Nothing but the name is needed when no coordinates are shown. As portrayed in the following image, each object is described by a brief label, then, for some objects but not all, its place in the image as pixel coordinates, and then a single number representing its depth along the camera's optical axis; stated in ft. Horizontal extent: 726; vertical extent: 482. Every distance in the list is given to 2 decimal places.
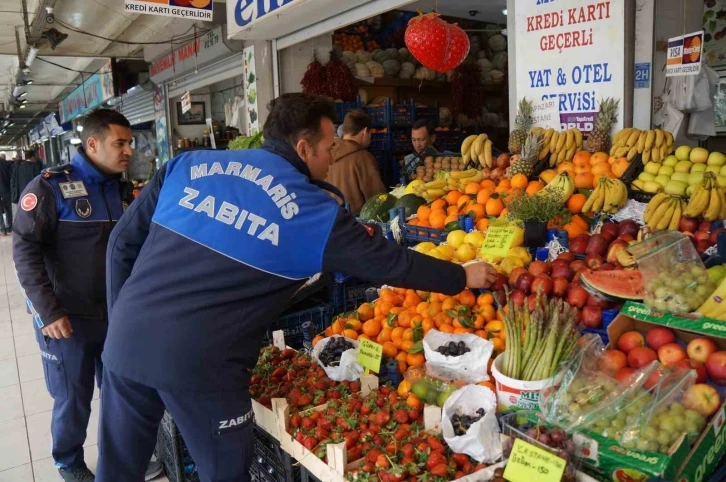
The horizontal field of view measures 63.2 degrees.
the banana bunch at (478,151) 12.95
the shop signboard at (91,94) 40.57
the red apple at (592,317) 7.21
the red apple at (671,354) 6.19
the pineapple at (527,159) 11.47
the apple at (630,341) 6.53
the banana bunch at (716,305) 6.35
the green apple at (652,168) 10.25
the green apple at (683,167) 9.91
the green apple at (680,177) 9.59
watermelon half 7.00
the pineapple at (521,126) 12.76
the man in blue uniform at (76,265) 9.79
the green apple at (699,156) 9.97
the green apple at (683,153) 10.21
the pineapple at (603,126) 11.94
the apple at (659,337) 6.42
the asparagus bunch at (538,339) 6.43
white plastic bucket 6.36
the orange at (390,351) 8.52
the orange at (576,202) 10.04
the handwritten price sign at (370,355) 8.08
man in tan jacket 16.43
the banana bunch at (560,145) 11.94
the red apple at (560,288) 7.69
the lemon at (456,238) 9.90
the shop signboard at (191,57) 26.63
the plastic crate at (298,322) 11.00
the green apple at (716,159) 9.75
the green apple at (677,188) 9.46
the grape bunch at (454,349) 7.48
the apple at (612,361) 6.32
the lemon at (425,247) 10.05
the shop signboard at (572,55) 12.32
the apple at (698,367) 5.94
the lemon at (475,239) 9.60
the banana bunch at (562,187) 10.01
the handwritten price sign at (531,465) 5.02
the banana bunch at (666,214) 8.84
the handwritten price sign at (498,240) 8.70
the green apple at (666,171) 10.02
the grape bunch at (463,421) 6.35
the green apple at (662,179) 9.88
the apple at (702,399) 5.48
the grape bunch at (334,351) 8.73
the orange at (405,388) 7.66
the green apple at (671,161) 10.16
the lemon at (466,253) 9.43
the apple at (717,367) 5.77
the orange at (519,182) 10.98
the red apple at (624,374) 6.05
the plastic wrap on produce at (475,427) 6.11
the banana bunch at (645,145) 10.63
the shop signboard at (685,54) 11.65
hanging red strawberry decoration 14.51
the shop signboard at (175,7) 16.37
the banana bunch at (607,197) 9.62
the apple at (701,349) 6.02
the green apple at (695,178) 9.39
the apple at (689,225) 8.64
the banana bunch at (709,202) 8.59
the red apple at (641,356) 6.29
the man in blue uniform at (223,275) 5.89
